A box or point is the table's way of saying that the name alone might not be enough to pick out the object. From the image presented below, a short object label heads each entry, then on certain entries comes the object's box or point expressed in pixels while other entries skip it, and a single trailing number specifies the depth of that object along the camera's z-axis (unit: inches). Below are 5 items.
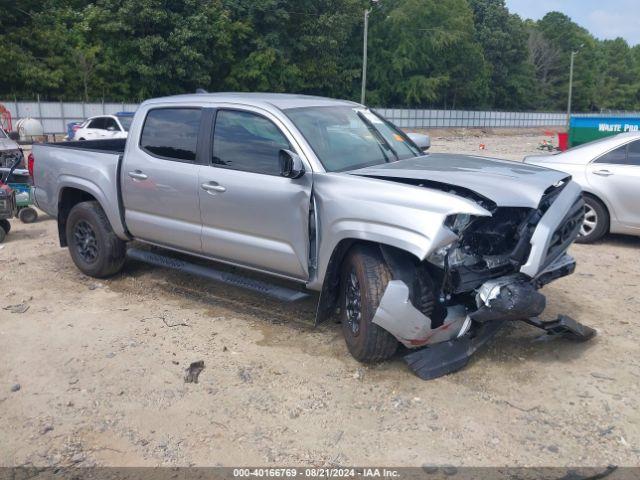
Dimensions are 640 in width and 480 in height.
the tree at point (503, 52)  2930.6
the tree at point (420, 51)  2362.2
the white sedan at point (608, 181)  302.8
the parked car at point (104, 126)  770.2
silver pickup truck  162.6
